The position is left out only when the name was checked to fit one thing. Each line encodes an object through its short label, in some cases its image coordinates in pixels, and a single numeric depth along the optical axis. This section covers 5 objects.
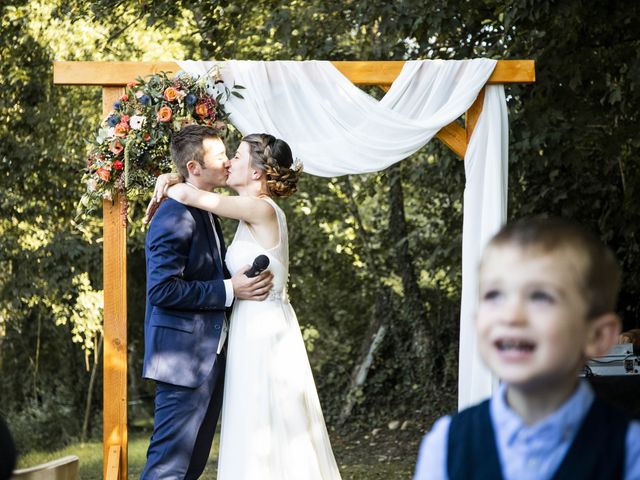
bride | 4.32
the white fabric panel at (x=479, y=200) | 5.01
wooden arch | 4.95
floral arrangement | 4.79
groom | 4.23
